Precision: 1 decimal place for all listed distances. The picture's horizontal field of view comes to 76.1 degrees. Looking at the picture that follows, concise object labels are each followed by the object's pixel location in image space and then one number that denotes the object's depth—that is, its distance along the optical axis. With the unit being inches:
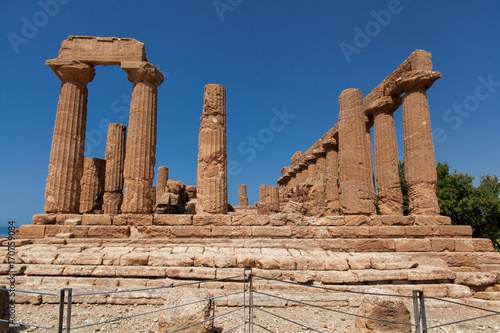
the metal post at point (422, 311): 139.1
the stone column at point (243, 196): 1482.5
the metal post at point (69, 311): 135.7
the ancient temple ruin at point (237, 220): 306.2
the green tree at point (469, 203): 863.1
